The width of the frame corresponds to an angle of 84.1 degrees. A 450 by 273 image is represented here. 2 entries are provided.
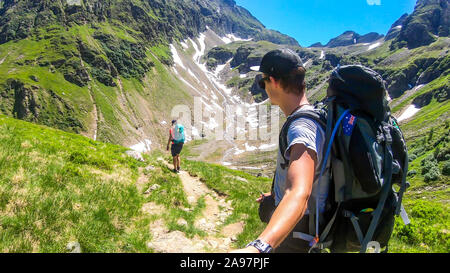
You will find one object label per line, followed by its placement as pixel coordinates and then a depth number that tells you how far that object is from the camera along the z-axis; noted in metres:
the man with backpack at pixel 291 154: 2.42
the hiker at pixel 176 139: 16.42
